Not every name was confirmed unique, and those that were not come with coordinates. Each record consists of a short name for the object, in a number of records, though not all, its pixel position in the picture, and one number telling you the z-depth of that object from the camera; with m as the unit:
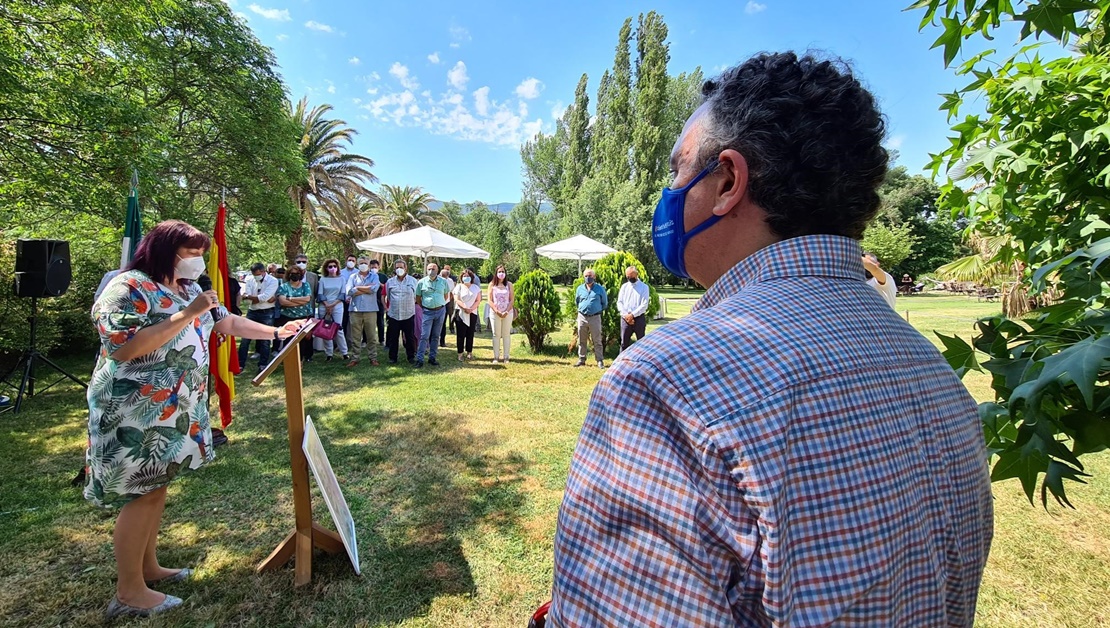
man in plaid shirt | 0.67
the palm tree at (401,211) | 40.44
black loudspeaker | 6.17
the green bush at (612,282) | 11.34
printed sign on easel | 2.87
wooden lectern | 2.87
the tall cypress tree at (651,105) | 37.44
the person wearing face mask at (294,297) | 8.95
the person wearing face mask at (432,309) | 9.77
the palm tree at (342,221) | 25.91
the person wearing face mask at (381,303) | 10.49
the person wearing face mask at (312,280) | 10.46
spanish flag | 4.14
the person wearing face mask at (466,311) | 10.60
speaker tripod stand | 6.24
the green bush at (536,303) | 11.54
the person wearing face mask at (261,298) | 8.96
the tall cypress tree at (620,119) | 39.38
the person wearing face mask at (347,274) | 10.71
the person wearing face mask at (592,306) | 9.84
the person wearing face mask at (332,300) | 9.89
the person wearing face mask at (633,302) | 9.98
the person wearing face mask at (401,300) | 9.75
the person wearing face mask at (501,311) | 10.34
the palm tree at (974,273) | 10.45
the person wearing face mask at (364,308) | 9.62
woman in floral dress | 2.52
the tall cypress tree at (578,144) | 43.16
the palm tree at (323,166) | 24.81
